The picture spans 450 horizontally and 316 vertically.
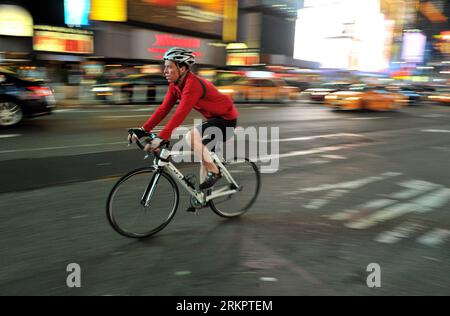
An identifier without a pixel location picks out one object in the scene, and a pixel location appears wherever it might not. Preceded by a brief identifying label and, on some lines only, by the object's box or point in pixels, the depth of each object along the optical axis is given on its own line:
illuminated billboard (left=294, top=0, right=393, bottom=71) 48.09
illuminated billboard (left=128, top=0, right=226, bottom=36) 34.37
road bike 4.08
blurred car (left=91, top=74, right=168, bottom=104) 20.12
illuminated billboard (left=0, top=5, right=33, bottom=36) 25.27
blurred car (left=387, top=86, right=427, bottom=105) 29.02
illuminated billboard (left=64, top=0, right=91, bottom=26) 28.77
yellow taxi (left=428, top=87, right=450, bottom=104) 30.73
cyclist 3.99
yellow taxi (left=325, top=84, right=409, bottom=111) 19.25
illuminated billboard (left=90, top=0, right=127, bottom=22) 31.78
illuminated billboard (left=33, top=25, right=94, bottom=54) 27.08
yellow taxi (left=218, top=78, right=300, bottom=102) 23.25
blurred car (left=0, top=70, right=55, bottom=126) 10.43
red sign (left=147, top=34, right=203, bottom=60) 36.06
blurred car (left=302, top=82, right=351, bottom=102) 24.98
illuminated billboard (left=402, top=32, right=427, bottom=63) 77.12
